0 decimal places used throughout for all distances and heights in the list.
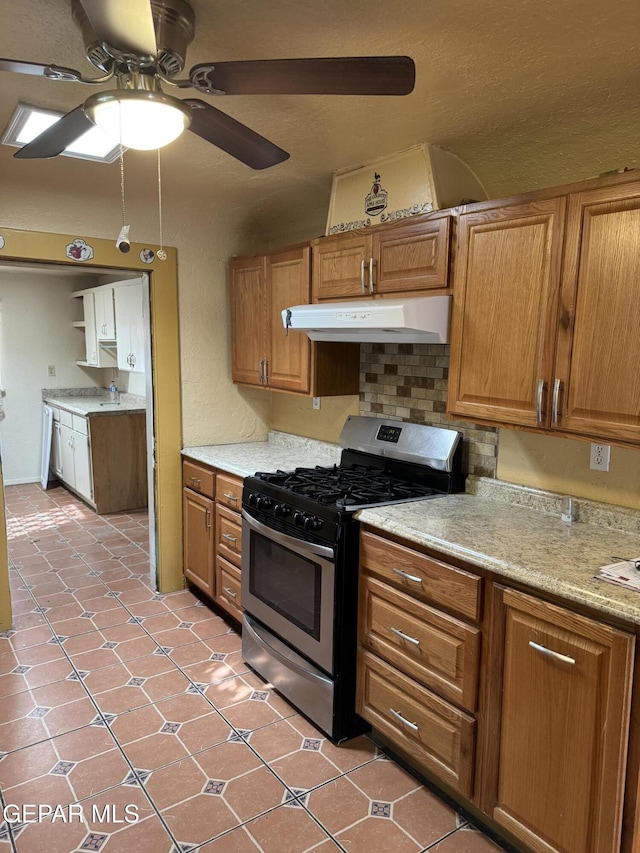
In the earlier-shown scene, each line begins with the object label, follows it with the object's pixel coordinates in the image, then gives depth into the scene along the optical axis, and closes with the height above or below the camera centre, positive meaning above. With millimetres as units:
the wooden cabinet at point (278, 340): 3051 +74
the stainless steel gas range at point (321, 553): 2281 -815
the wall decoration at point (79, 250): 3162 +536
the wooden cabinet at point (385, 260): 2285 +401
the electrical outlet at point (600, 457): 2094 -348
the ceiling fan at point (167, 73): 1178 +618
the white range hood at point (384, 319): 2188 +138
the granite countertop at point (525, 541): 1533 -591
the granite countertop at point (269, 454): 3189 -596
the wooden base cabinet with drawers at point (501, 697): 1482 -1003
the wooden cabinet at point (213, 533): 3117 -1011
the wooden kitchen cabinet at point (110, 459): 5238 -974
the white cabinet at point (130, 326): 5059 +220
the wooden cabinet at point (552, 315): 1731 +139
